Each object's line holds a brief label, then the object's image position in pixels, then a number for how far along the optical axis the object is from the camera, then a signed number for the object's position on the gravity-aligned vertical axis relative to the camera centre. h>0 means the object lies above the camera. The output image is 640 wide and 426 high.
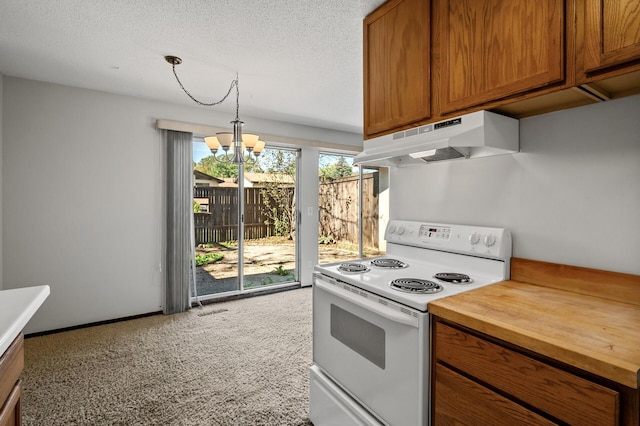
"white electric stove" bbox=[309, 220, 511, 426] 1.19 -0.48
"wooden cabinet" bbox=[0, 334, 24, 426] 0.84 -0.52
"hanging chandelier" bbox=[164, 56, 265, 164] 2.58 +0.57
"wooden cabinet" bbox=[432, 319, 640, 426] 0.76 -0.52
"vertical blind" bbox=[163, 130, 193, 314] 3.54 -0.14
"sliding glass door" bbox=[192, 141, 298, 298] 4.04 -0.23
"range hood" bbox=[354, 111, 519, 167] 1.38 +0.34
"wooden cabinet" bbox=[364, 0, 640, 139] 1.03 +0.63
